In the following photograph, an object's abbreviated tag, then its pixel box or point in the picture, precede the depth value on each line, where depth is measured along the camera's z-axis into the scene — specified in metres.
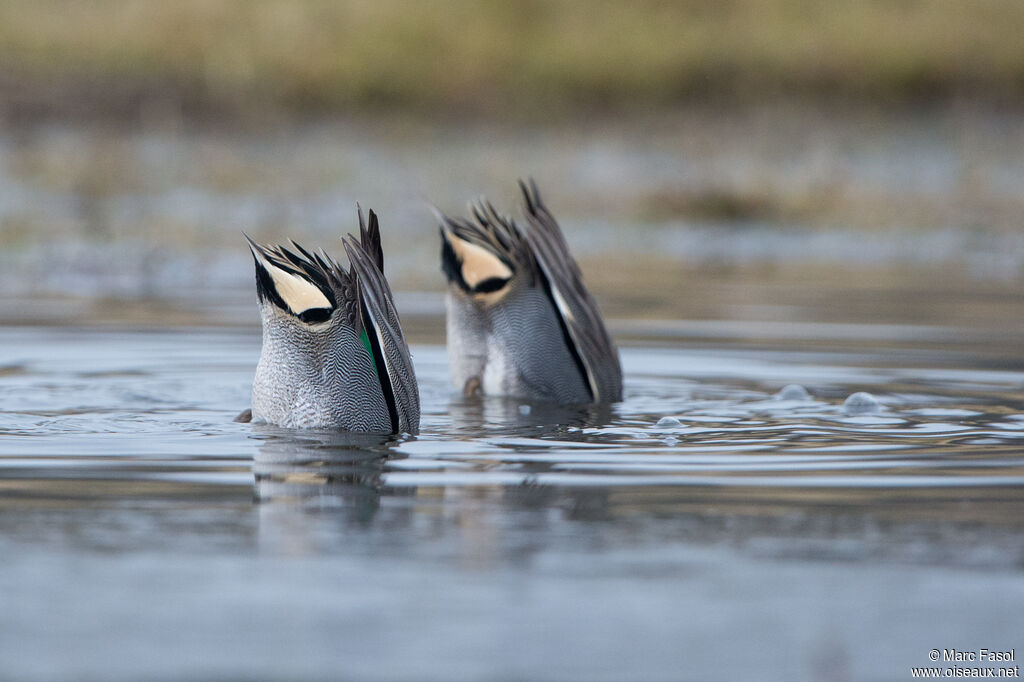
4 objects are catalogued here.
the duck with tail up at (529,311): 13.01
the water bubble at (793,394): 13.12
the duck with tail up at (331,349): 10.70
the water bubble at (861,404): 12.47
